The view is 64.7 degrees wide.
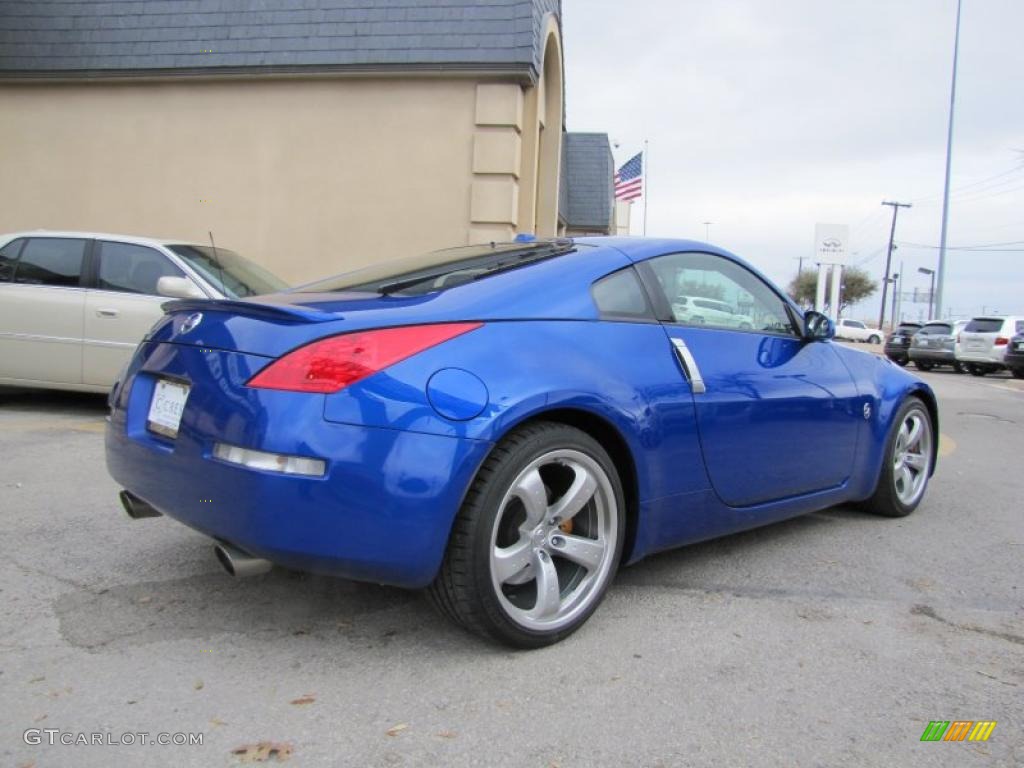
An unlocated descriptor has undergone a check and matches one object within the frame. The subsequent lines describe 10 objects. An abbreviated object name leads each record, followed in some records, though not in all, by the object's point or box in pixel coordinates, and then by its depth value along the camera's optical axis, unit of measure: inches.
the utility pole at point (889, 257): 2498.8
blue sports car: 89.5
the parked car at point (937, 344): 892.6
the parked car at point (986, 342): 812.0
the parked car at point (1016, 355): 784.9
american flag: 910.4
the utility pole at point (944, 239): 1346.0
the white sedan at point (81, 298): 255.3
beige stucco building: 395.9
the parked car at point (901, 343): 1072.2
